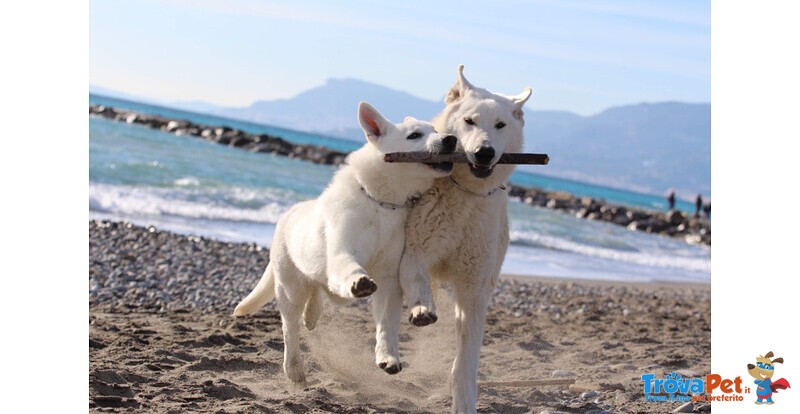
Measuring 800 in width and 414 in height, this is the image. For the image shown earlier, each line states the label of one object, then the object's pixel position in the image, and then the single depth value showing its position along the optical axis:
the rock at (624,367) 8.31
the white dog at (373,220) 5.40
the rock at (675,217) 39.69
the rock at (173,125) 49.67
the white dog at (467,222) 5.62
